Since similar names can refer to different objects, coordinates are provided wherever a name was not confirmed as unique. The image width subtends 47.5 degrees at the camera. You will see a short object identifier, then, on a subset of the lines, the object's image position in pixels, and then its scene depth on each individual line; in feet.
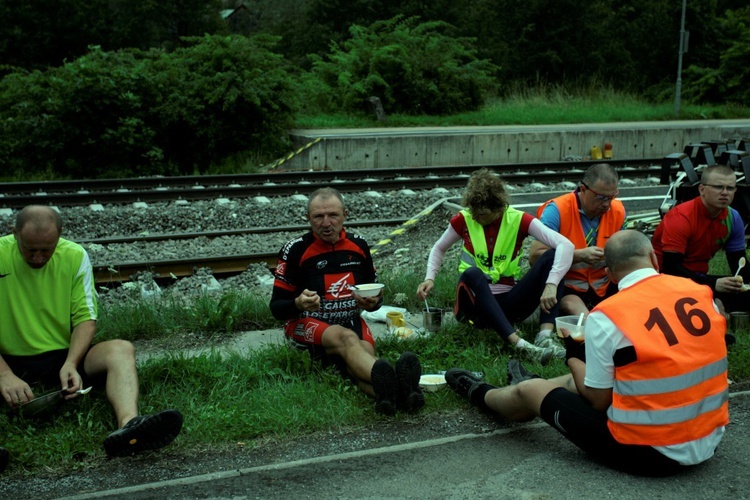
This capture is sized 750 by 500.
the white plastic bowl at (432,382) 17.87
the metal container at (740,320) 22.09
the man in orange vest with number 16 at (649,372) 12.82
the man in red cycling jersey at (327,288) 18.06
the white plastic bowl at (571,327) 14.87
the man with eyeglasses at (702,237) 20.77
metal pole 81.15
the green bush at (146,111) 56.95
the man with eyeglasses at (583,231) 21.24
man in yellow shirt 15.98
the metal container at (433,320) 21.77
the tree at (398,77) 80.79
